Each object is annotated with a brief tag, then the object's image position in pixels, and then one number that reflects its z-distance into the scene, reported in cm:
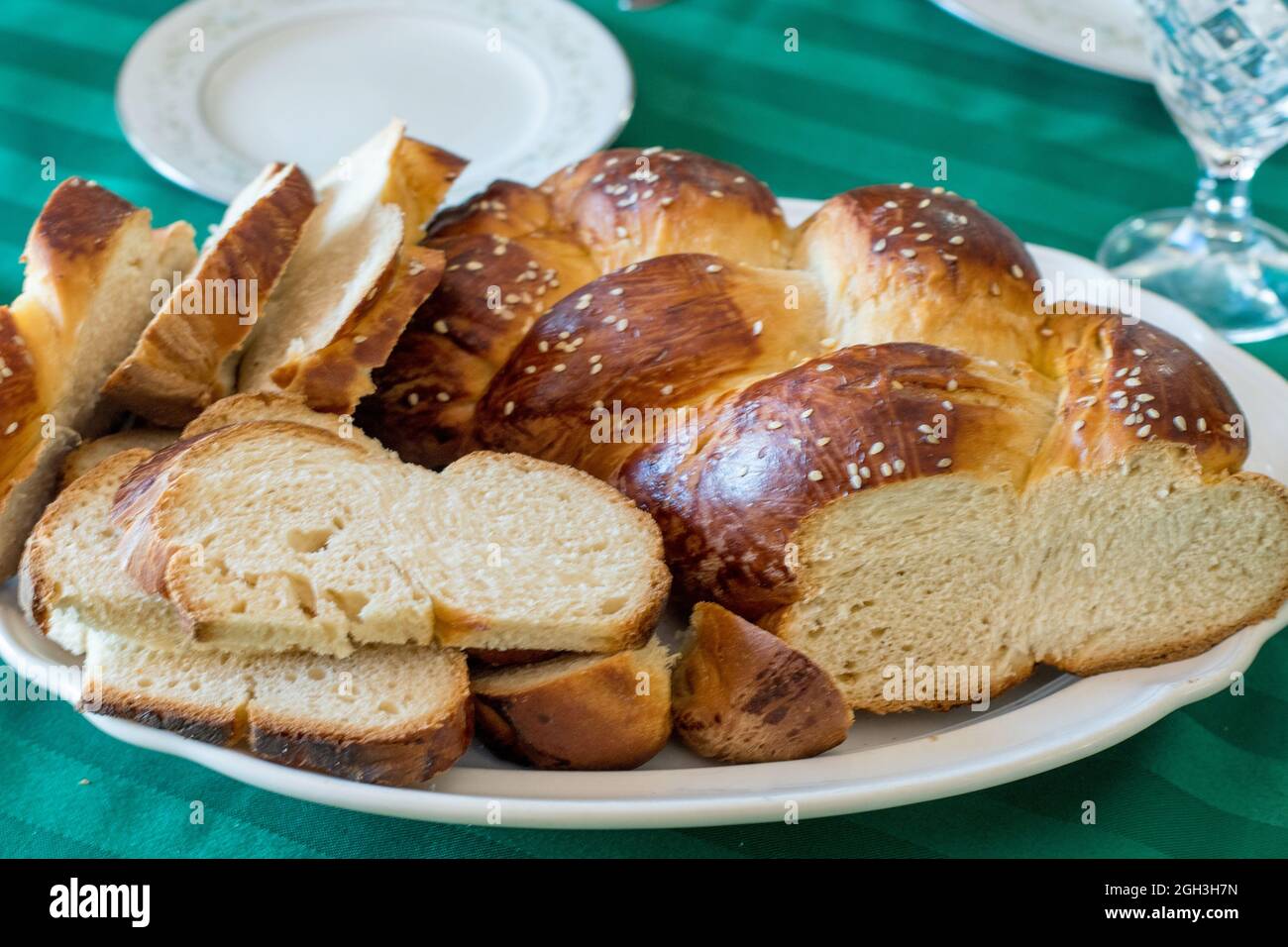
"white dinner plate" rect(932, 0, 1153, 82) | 69
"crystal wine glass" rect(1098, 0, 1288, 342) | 62
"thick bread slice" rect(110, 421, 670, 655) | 46
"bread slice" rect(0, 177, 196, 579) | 50
